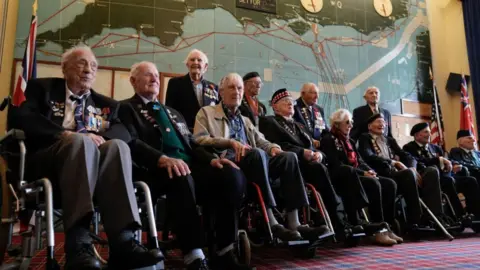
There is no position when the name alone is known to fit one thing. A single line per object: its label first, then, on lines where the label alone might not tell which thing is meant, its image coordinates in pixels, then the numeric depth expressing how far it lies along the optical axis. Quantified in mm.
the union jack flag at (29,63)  3445
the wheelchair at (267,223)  1938
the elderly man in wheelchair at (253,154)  2025
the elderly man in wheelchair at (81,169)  1336
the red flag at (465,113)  5617
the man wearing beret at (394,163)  3267
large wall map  4254
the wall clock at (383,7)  5691
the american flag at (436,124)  5520
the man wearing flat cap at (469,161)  3900
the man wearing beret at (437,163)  3773
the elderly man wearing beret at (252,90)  3122
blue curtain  5840
